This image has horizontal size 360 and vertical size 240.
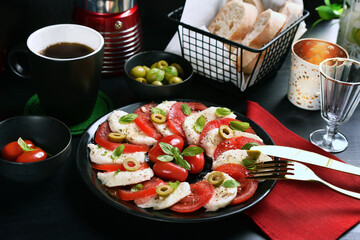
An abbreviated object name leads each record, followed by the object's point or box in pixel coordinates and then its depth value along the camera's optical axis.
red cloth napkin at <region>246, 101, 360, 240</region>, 1.12
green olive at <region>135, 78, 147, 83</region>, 1.53
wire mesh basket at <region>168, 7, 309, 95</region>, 1.54
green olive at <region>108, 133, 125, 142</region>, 1.28
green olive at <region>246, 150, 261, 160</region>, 1.21
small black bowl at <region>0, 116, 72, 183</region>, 1.25
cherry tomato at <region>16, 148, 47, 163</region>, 1.18
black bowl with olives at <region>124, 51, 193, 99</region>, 1.48
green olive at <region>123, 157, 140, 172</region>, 1.17
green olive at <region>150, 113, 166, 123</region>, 1.35
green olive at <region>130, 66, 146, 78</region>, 1.56
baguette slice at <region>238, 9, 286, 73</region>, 1.55
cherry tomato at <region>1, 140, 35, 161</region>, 1.21
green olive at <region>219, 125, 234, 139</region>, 1.29
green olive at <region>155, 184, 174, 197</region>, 1.09
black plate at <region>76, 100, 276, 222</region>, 1.05
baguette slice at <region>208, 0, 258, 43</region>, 1.62
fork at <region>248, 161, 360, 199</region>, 1.16
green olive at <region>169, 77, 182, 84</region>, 1.53
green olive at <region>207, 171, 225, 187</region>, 1.14
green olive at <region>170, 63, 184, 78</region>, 1.61
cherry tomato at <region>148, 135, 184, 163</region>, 1.24
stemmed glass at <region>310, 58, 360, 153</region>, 1.30
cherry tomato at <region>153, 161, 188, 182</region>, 1.19
